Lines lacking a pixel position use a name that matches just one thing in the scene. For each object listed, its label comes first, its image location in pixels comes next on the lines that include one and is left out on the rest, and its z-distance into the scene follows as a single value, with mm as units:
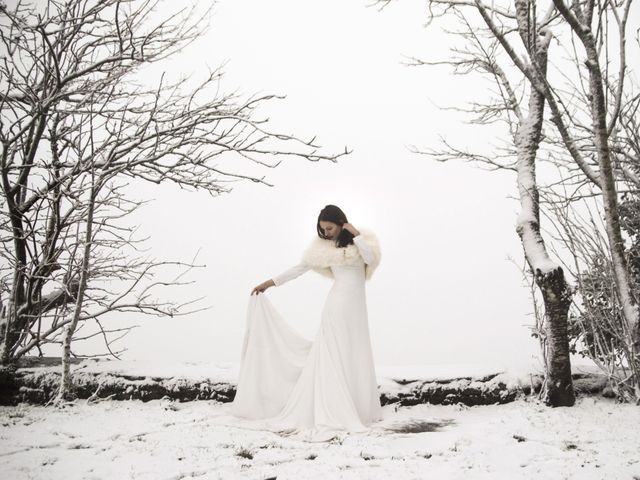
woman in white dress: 4832
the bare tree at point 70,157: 5766
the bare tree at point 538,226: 5215
